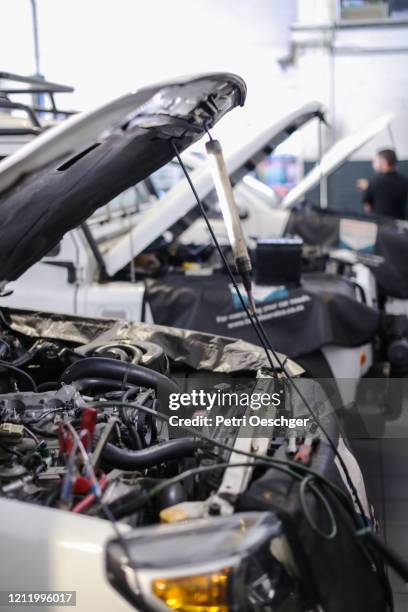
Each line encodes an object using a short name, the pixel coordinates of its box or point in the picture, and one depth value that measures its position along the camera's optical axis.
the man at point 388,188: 10.18
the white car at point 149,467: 2.05
